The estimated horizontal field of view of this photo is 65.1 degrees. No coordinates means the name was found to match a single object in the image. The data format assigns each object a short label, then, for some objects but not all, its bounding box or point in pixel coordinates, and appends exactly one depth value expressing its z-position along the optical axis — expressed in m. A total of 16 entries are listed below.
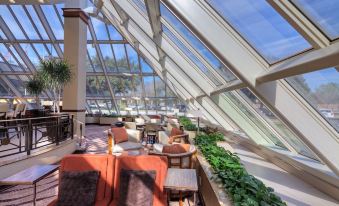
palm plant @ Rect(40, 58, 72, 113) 8.48
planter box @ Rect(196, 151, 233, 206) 3.05
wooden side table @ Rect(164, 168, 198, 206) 3.09
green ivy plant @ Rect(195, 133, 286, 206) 2.76
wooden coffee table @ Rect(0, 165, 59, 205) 3.03
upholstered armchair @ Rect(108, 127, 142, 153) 6.74
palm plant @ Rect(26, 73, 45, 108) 11.21
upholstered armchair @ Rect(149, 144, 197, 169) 4.54
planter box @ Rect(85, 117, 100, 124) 18.12
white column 9.66
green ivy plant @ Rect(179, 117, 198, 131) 9.94
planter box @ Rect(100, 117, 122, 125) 17.97
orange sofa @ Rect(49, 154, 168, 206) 3.52
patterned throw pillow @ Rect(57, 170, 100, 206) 3.34
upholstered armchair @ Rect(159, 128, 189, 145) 6.65
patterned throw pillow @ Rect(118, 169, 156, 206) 3.36
